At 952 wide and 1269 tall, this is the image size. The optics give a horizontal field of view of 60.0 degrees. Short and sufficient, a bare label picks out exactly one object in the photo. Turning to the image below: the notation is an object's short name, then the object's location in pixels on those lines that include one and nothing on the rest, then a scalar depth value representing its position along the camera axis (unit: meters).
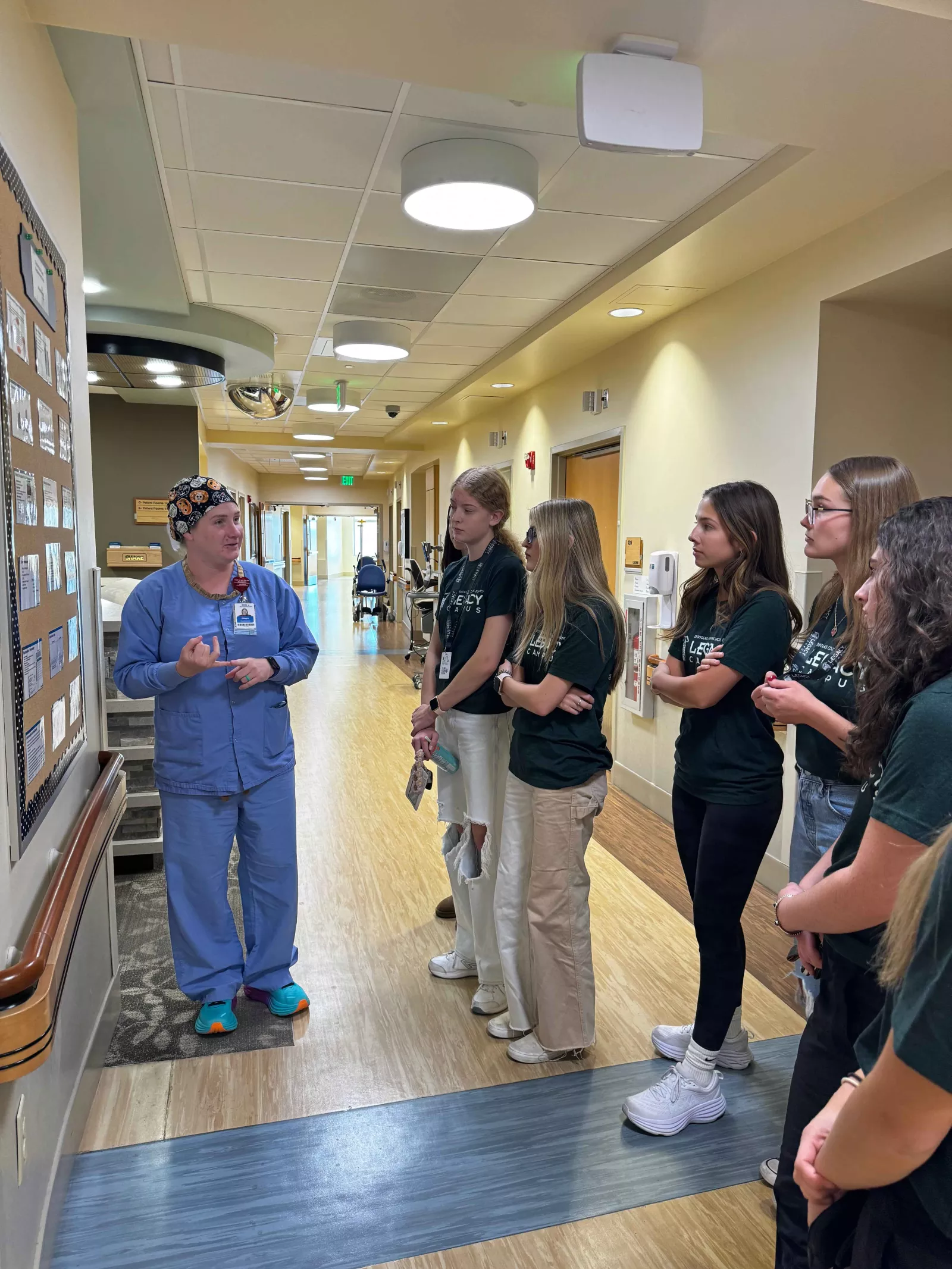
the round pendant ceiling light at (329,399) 7.65
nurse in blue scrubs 2.38
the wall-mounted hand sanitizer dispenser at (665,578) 4.48
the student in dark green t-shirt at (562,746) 2.24
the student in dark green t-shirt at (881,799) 1.00
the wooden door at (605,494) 5.46
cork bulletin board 1.48
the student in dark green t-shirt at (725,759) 2.00
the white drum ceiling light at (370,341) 5.15
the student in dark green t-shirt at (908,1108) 0.70
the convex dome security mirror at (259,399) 7.58
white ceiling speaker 2.00
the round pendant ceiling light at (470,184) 2.83
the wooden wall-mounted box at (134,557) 7.73
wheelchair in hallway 13.41
